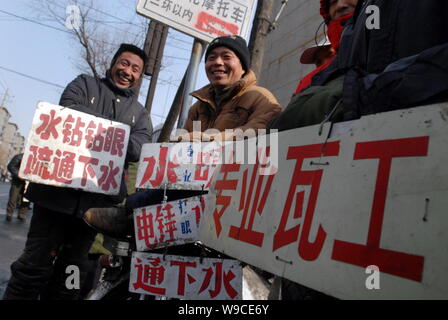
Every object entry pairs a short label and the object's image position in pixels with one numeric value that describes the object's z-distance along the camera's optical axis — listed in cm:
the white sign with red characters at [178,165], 161
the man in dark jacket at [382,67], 72
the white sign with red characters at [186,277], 142
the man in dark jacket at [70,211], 221
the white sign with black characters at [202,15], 304
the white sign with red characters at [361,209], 59
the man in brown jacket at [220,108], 188
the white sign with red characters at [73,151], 218
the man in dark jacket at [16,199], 706
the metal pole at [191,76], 314
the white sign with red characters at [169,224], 158
